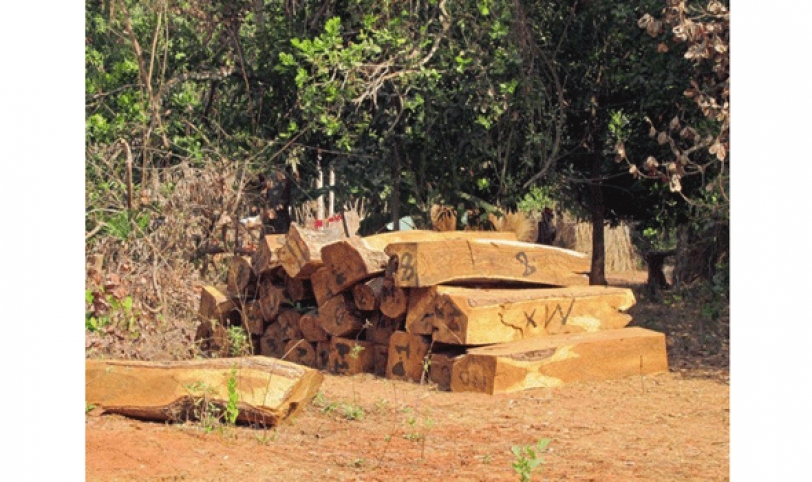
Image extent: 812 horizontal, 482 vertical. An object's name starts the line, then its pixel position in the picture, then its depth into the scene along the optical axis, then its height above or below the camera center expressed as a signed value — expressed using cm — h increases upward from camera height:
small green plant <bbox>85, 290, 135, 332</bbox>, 868 -79
